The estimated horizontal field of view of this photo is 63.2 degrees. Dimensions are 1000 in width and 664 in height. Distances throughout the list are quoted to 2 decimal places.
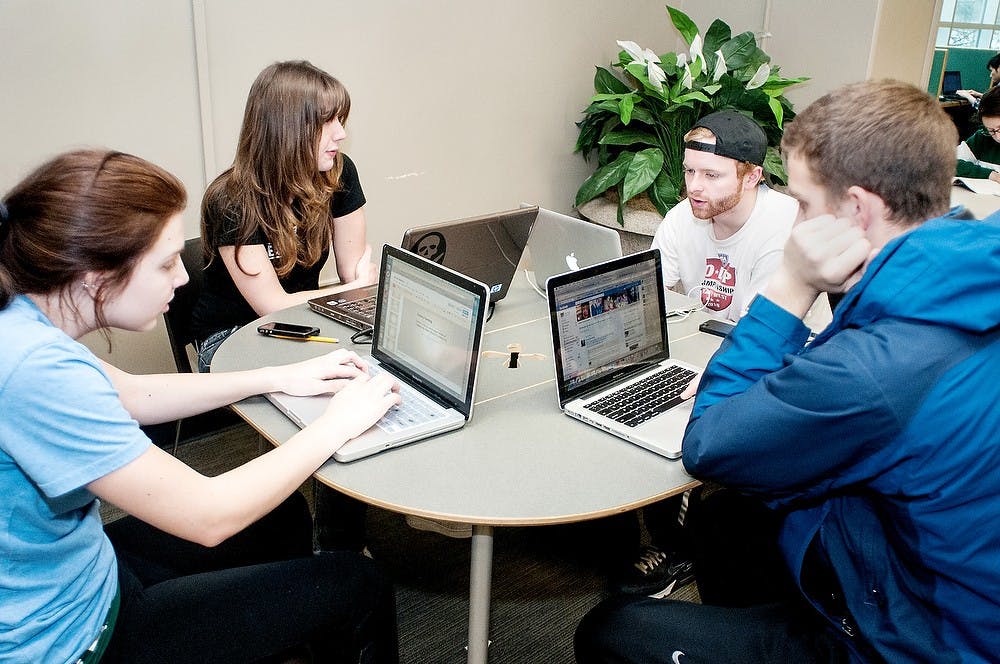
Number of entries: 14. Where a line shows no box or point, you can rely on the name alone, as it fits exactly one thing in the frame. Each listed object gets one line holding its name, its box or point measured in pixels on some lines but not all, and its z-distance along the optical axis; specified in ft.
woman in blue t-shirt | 3.46
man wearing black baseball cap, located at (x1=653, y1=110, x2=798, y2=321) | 7.67
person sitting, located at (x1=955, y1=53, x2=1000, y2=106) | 15.74
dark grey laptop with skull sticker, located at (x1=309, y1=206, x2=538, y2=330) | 6.49
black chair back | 7.60
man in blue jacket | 3.42
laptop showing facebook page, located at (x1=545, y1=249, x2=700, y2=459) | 5.06
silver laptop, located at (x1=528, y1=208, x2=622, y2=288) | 6.82
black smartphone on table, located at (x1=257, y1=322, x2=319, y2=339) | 6.59
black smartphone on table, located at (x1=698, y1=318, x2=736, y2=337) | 6.75
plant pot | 13.48
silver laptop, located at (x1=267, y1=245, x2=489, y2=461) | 4.82
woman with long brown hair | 7.44
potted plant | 12.85
